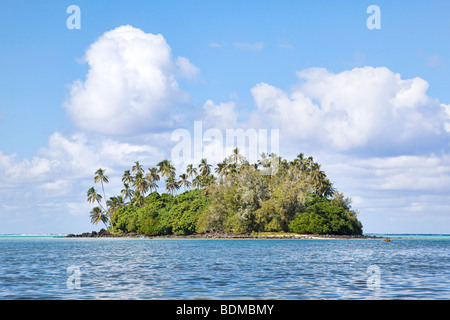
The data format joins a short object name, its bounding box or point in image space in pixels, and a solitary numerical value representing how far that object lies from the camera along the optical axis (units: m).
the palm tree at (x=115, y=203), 165.50
